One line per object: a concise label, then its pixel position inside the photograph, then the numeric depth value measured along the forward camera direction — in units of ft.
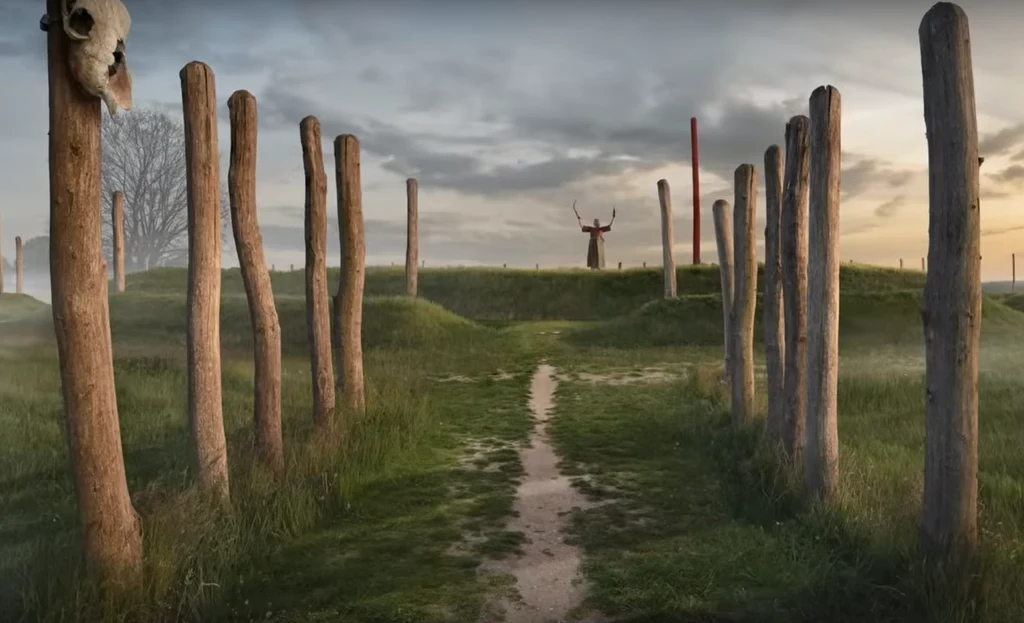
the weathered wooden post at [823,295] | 24.47
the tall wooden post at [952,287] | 18.40
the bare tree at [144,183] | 127.24
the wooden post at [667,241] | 95.08
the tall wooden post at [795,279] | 26.99
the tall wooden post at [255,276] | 28.48
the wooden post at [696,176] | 105.40
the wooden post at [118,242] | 98.78
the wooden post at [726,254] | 45.78
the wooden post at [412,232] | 95.96
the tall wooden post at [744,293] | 36.58
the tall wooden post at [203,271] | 24.91
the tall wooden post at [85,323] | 17.76
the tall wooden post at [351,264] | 39.47
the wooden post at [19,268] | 131.34
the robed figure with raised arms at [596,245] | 130.00
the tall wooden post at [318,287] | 34.83
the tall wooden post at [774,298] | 31.12
